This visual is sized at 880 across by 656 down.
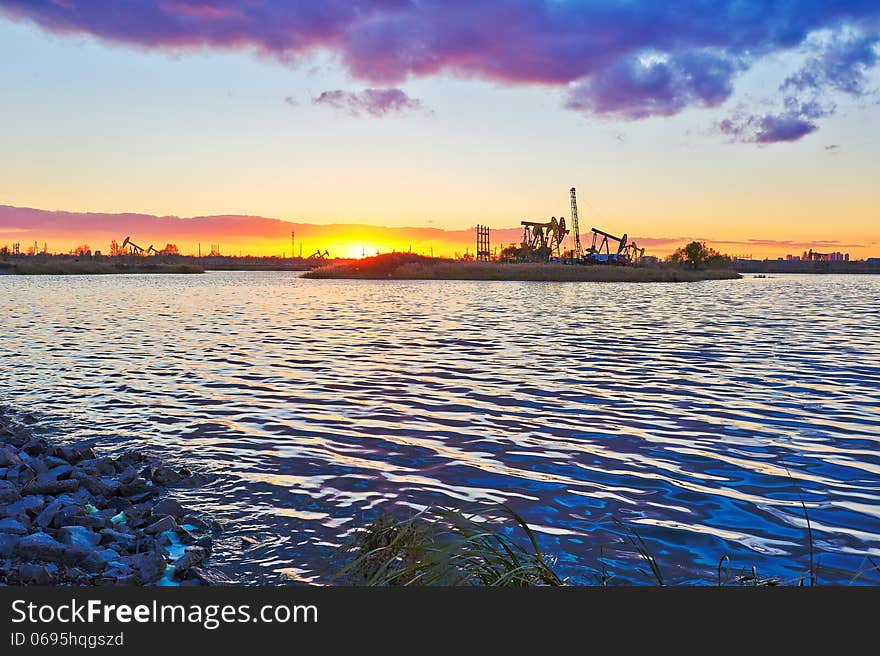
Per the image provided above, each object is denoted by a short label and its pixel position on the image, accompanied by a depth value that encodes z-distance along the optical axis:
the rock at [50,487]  10.16
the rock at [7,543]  7.62
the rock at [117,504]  9.97
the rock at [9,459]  11.34
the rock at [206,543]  8.68
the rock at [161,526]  9.02
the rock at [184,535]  8.88
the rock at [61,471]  10.70
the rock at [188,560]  7.90
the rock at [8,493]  9.52
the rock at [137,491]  10.50
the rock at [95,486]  10.43
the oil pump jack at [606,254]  151.00
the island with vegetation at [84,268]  150.25
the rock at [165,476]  11.19
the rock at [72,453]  12.02
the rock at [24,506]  8.98
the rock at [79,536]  8.15
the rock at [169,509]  9.70
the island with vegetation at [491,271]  126.50
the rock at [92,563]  7.55
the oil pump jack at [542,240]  155.50
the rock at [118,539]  8.44
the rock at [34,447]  12.41
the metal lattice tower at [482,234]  199.62
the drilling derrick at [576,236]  171.50
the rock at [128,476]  10.93
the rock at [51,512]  8.84
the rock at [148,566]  7.63
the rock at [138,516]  9.37
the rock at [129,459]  11.91
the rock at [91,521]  8.80
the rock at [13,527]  8.30
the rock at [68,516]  8.82
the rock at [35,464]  11.19
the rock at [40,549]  7.61
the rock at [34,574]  7.00
